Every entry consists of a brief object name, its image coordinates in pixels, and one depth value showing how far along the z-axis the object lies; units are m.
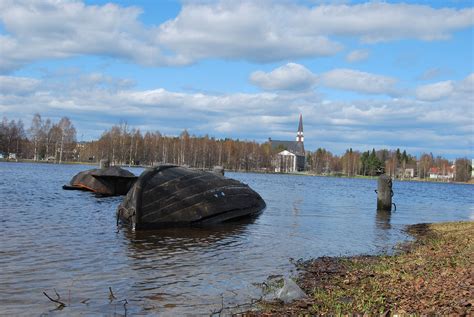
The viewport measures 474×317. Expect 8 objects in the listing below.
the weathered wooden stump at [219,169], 29.21
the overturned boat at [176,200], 17.39
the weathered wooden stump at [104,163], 40.24
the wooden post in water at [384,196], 28.64
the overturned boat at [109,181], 36.31
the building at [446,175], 194.00
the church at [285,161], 183.88
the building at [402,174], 196.25
